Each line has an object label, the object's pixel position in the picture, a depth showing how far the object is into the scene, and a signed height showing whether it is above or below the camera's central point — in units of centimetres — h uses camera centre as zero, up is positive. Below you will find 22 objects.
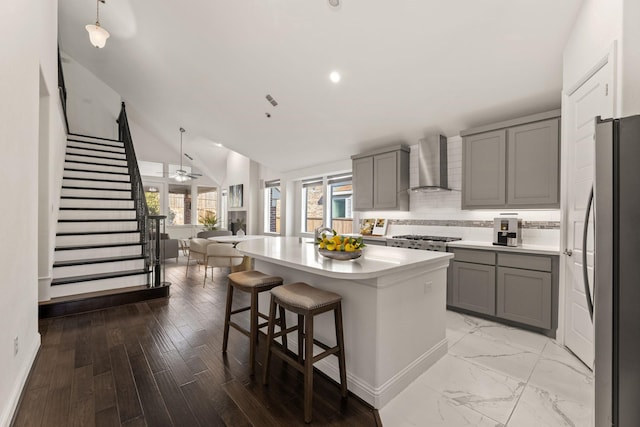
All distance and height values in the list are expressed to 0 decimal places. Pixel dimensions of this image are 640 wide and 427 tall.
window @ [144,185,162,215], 874 +46
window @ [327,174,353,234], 573 +23
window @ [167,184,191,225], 923 +24
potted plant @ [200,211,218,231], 835 -26
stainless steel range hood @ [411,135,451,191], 390 +71
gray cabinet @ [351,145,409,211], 435 +57
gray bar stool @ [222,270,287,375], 213 -61
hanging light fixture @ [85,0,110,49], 352 +224
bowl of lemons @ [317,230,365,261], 195 -24
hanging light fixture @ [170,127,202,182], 688 +90
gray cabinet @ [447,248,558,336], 278 -77
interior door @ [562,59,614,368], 212 +23
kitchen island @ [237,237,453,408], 178 -70
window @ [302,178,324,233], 645 +22
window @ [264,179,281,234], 765 +19
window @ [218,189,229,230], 997 +5
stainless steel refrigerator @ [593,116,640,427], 97 -22
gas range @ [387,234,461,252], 355 -37
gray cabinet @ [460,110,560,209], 293 +59
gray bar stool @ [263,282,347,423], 165 -66
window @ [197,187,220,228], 984 +36
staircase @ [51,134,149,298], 378 -27
